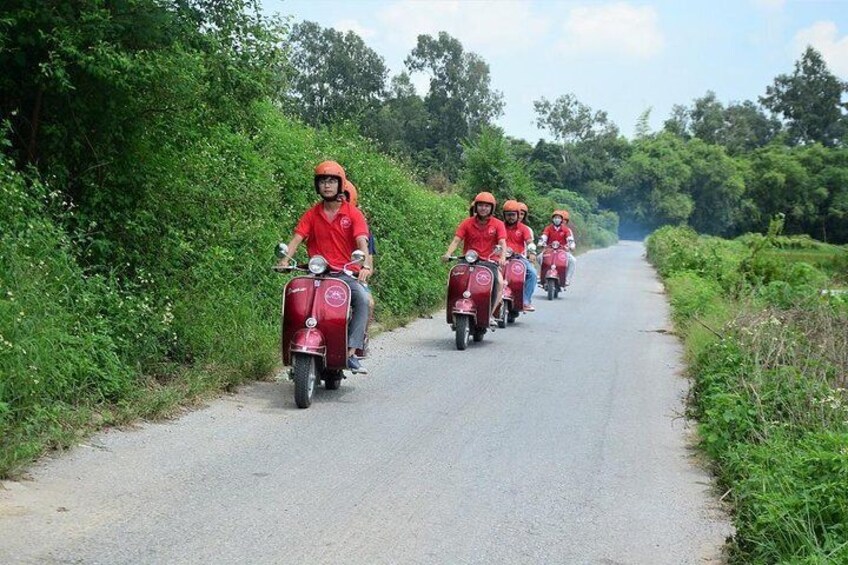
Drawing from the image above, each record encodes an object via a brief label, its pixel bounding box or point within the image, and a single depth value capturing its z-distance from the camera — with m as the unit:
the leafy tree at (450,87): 64.50
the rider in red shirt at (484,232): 14.06
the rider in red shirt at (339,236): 9.44
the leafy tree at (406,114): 60.59
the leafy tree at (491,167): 31.31
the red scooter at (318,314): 8.95
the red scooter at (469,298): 13.48
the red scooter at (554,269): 22.94
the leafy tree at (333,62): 56.62
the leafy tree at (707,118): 118.19
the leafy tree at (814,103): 107.69
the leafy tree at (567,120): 101.25
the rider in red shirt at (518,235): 16.89
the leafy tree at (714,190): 81.56
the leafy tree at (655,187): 81.25
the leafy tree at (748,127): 116.38
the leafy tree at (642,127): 102.78
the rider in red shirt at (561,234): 23.94
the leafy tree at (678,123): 118.06
